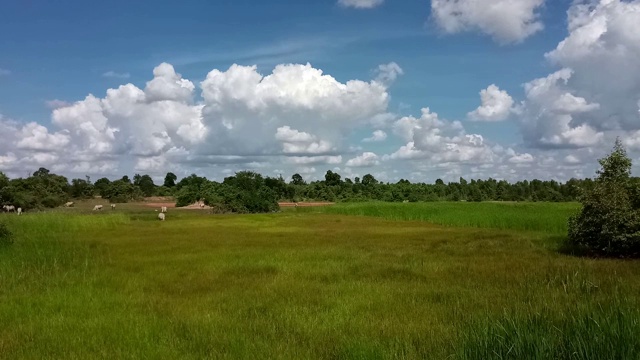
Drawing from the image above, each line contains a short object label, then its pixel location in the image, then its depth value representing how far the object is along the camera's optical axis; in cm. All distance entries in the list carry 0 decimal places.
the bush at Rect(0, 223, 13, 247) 2045
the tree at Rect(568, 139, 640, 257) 1731
